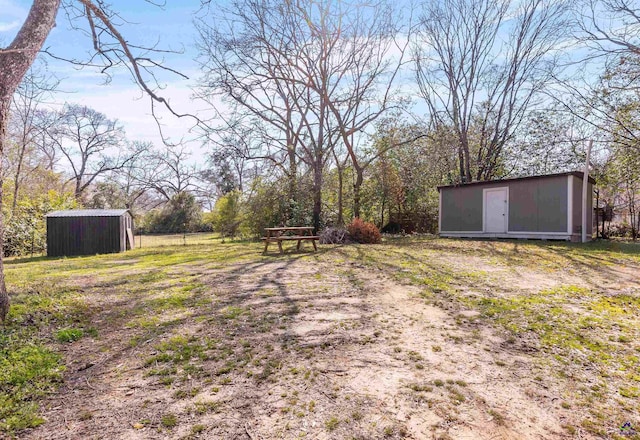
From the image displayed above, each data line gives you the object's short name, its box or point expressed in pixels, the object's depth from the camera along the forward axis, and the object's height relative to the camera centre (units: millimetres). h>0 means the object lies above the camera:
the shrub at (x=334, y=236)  11242 -599
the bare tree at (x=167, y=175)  28891 +3674
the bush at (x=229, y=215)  15558 +97
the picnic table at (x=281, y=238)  8219 -508
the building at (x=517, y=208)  11039 +364
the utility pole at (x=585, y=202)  10775 +510
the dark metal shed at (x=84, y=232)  11516 -520
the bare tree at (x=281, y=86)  12883 +5183
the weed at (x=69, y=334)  2910 -1001
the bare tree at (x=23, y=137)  15234 +3566
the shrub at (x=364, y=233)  11250 -495
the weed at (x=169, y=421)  1721 -1020
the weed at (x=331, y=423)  1683 -1009
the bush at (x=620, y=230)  15562 -520
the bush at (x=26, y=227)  12422 -395
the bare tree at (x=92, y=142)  22703 +5142
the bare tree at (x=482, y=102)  17438 +6304
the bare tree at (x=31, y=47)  3045 +1623
